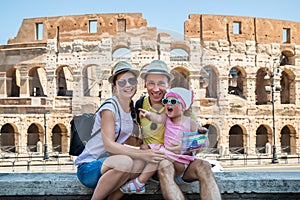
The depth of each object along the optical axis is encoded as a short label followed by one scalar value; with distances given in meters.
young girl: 2.89
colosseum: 23.20
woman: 2.86
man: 2.86
